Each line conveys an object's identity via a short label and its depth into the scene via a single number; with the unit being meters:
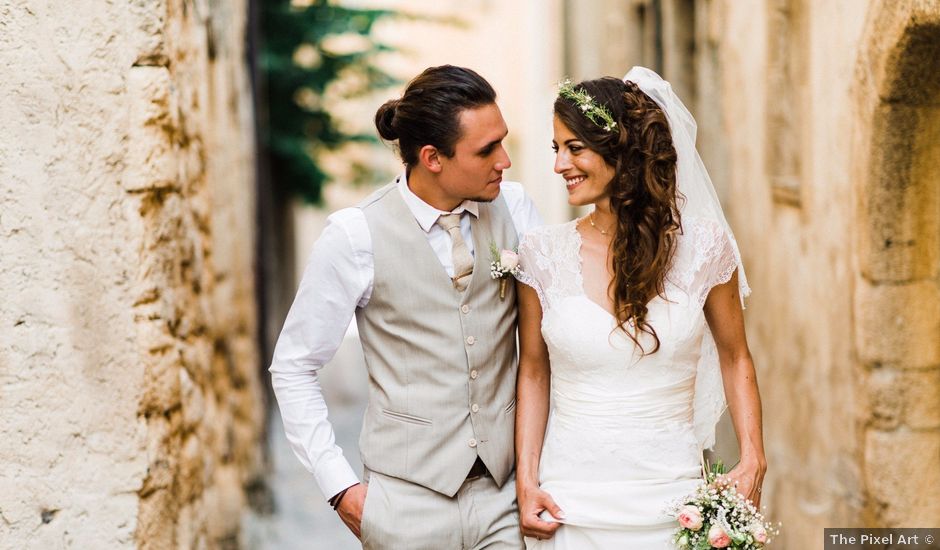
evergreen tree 11.34
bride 3.08
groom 3.14
